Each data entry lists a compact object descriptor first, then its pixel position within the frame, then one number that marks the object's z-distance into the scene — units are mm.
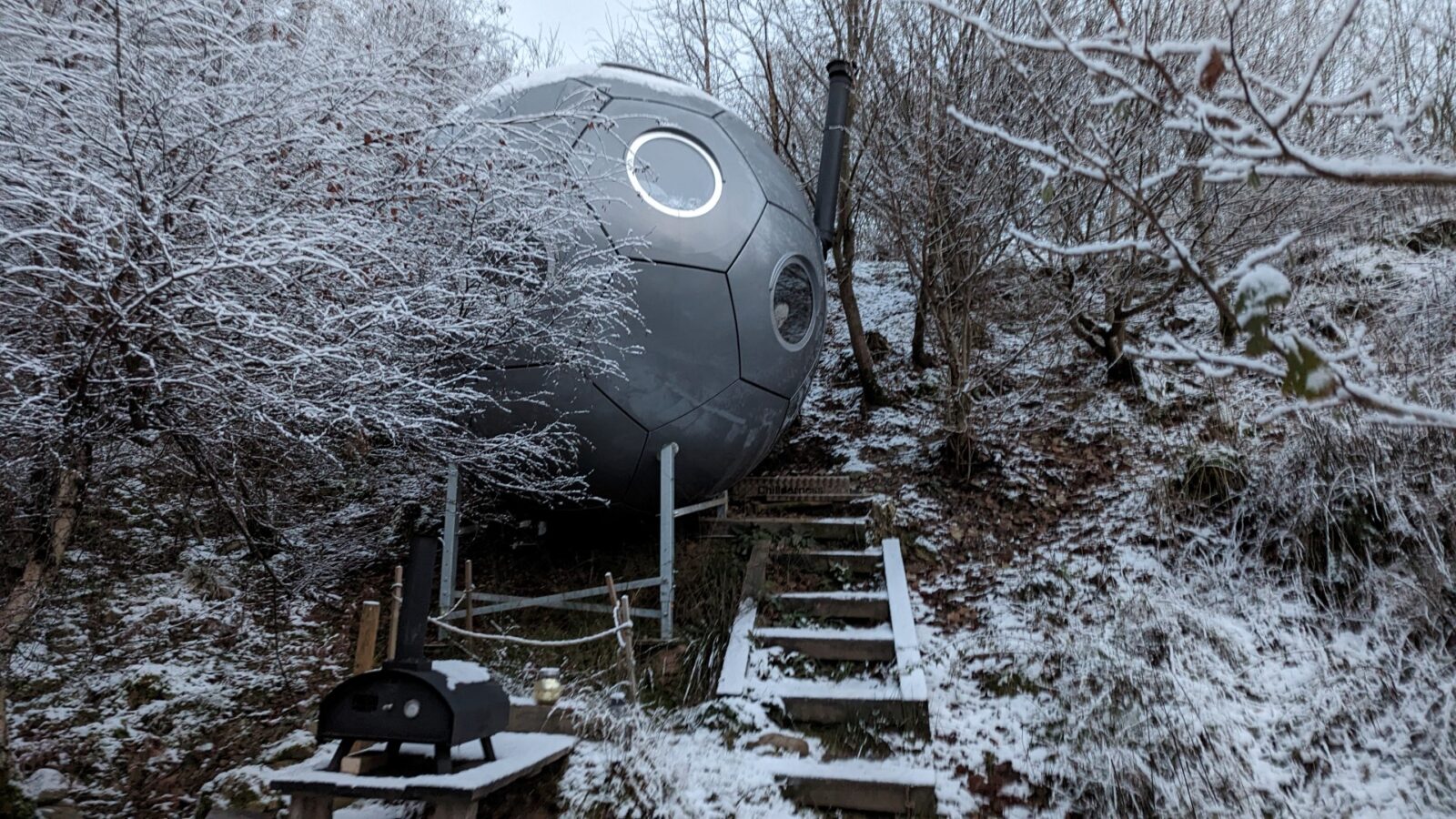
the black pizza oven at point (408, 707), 3018
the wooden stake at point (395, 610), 4461
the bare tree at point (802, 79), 7695
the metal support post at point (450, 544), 5074
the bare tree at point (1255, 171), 1199
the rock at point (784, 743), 3895
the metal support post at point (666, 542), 4938
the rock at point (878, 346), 9328
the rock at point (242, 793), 3844
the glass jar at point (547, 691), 4098
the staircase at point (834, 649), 3582
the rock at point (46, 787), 3822
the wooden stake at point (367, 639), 4199
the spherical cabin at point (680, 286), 4664
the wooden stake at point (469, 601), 5157
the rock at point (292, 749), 4180
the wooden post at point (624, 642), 4227
